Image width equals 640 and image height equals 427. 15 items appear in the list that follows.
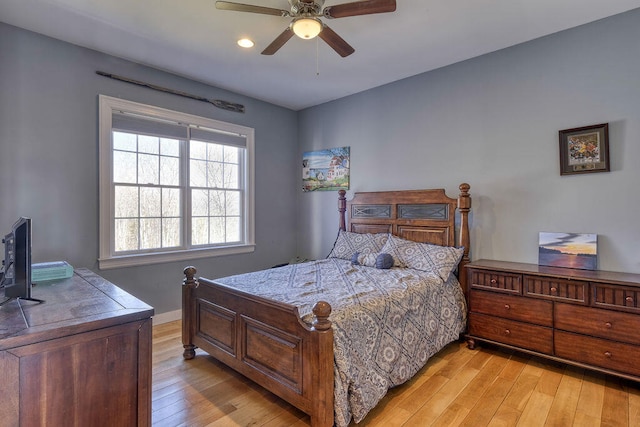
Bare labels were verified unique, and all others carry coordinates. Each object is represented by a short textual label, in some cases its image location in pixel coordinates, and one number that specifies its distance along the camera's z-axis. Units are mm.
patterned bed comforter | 1814
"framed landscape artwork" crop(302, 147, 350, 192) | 4430
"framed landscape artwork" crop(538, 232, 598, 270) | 2615
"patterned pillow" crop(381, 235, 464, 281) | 2961
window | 3232
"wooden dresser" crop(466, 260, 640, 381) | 2195
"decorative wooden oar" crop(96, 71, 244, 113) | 3203
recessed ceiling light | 2855
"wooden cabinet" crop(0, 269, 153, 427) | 1142
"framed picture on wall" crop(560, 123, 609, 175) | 2592
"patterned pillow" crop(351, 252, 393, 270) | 3197
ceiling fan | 1960
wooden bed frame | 1717
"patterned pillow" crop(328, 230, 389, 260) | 3646
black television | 1513
